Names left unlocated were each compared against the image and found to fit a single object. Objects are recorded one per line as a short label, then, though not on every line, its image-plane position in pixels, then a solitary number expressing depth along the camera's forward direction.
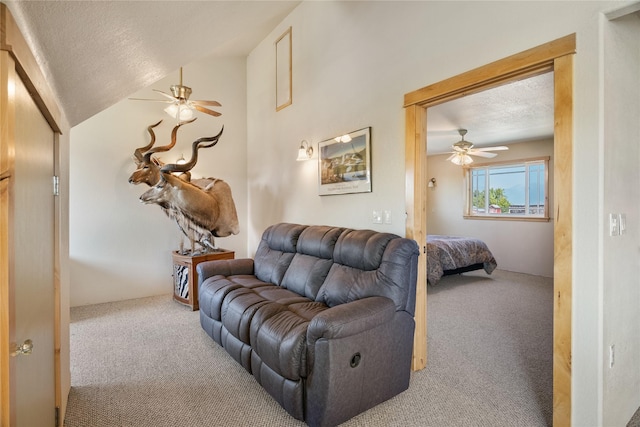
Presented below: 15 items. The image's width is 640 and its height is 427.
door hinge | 1.72
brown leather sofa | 1.83
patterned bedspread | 4.94
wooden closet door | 0.95
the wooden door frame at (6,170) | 0.84
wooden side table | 3.99
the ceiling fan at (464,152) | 5.42
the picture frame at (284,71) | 4.19
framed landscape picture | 3.01
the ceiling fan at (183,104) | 3.64
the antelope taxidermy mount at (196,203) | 3.85
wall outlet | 1.76
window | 6.22
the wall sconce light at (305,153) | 3.78
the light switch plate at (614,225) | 1.72
